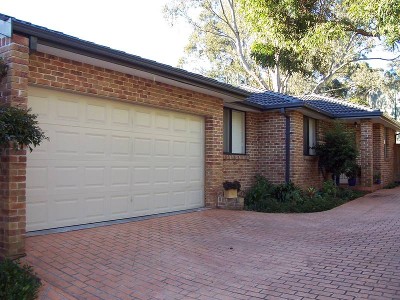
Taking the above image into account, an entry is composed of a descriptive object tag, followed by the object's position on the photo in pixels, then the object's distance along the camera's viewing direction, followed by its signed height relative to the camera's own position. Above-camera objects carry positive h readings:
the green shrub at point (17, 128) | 4.25 +0.36
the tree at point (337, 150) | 13.05 +0.36
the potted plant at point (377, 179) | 16.72 -0.78
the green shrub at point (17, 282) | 3.69 -1.22
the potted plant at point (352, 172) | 13.28 -0.42
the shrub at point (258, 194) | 10.71 -0.94
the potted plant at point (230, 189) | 9.95 -0.73
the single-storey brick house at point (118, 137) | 5.41 +0.53
